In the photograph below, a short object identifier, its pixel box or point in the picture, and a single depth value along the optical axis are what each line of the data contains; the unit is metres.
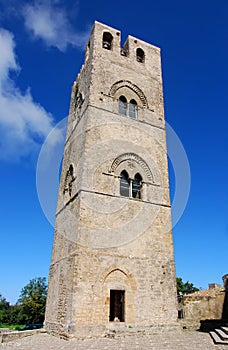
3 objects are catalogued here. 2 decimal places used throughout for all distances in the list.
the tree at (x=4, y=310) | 41.29
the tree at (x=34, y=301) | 29.88
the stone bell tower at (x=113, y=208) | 10.41
